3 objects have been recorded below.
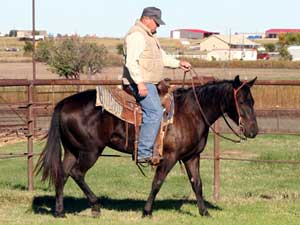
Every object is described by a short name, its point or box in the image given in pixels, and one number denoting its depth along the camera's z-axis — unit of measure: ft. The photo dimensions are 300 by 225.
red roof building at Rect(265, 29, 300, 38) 628.28
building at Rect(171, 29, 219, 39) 570.87
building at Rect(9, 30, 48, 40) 517.55
